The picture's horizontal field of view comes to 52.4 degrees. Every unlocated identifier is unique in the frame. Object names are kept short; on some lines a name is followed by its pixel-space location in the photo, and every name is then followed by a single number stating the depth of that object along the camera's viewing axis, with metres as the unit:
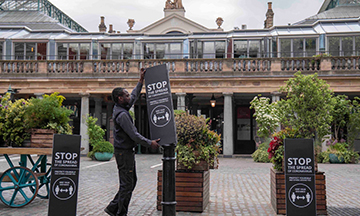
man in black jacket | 4.82
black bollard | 4.01
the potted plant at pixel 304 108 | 16.21
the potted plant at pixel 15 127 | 6.78
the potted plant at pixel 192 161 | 6.05
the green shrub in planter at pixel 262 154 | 17.11
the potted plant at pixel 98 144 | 17.53
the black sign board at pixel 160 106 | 4.17
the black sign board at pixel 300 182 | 5.12
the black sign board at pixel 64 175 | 5.04
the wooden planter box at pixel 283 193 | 5.79
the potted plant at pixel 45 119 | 6.64
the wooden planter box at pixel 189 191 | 6.03
